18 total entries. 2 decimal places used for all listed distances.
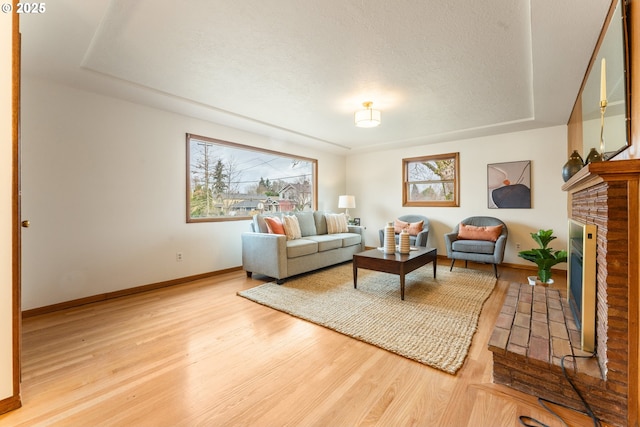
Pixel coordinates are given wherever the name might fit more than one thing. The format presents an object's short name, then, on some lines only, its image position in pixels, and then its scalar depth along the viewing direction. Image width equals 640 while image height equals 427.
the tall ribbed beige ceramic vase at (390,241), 3.25
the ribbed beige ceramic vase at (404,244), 3.26
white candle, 1.69
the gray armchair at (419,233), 4.51
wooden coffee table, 2.87
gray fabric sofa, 3.44
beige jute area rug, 1.95
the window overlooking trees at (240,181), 3.82
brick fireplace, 1.20
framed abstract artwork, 4.23
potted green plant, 2.88
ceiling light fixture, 3.18
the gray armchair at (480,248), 3.73
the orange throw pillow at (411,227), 4.77
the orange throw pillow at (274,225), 3.78
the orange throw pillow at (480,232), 4.05
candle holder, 1.70
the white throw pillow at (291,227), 3.96
